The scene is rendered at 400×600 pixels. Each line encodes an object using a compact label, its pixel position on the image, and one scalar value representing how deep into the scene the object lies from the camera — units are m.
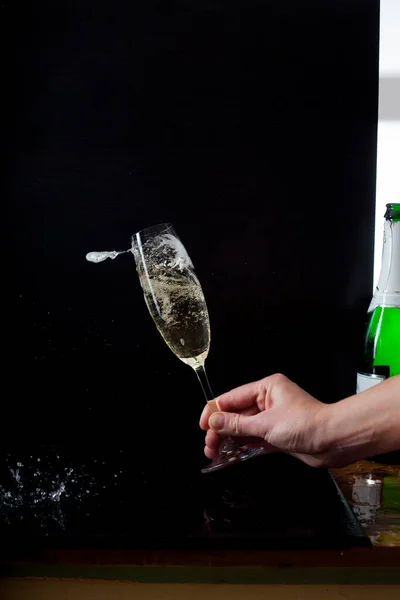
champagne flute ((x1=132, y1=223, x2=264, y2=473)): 1.03
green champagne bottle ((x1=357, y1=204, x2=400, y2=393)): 1.30
